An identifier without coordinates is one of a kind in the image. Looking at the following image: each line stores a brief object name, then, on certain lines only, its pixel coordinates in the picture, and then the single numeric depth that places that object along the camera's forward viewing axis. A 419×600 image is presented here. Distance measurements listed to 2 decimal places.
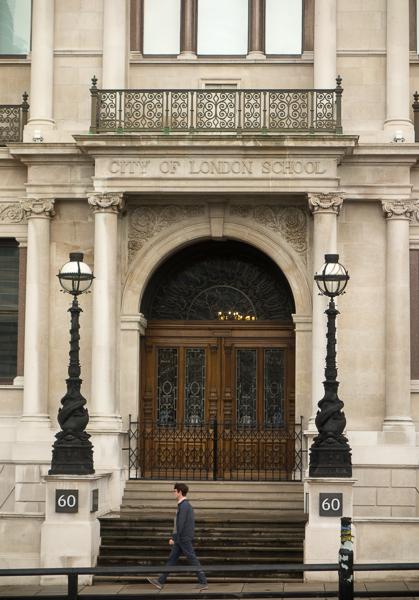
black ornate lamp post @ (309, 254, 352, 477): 23.89
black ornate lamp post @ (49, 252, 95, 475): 24.27
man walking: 21.97
